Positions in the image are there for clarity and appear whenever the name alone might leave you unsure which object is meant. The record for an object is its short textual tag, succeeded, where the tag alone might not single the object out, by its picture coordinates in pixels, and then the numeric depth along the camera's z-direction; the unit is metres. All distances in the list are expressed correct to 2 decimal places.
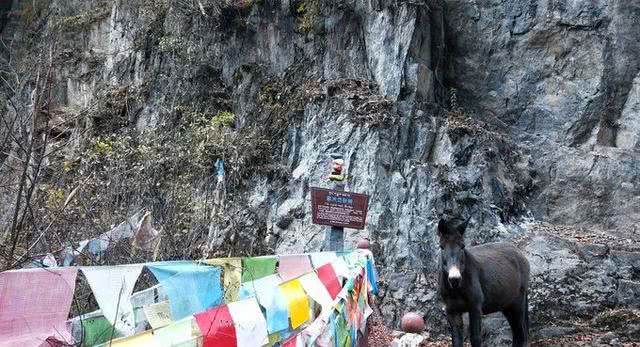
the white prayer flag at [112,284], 3.96
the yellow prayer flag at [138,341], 3.53
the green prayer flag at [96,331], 4.99
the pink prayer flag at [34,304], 3.55
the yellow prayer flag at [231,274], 5.42
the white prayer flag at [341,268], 6.57
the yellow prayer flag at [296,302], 5.18
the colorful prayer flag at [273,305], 4.83
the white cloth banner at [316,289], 5.58
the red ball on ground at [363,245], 10.00
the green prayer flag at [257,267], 5.73
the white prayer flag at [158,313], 4.79
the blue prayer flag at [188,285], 4.59
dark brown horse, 7.77
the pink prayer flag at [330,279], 6.05
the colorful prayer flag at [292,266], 6.16
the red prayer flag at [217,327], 3.92
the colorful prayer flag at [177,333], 3.63
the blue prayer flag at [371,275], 8.31
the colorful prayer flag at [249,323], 4.26
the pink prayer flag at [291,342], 4.11
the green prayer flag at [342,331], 5.40
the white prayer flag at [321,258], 6.78
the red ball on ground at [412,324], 6.32
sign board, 8.95
